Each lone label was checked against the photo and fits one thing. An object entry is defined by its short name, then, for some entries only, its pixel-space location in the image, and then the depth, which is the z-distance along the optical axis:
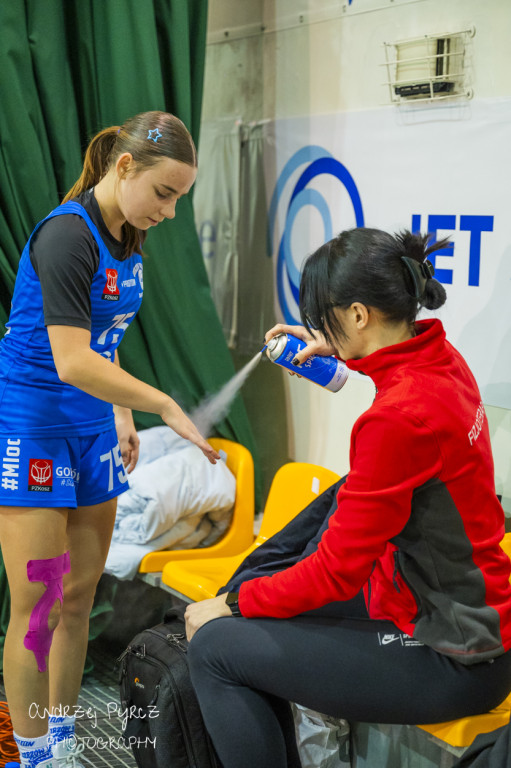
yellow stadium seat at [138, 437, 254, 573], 2.88
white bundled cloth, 2.71
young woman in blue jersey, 1.74
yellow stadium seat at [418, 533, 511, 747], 1.55
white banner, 2.35
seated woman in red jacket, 1.40
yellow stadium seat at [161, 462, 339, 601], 2.51
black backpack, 1.88
